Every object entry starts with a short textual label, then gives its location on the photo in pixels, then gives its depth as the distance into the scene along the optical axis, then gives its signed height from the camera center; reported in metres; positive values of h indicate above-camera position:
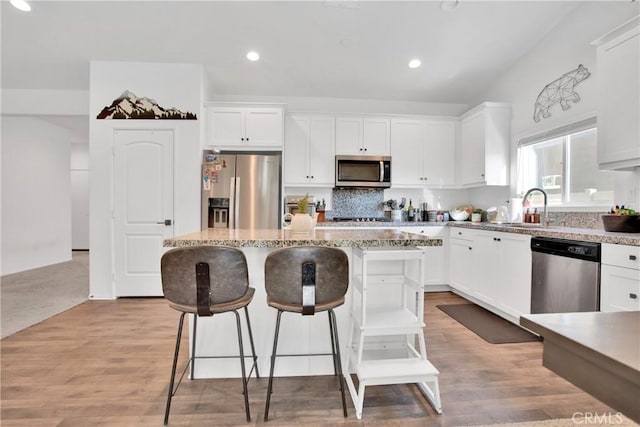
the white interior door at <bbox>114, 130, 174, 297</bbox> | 3.79 +0.01
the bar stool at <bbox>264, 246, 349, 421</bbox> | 1.56 -0.35
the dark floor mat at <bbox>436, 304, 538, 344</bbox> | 2.68 -1.10
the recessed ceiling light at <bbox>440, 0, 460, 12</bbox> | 2.99 +2.02
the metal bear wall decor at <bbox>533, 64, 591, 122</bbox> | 3.08 +1.27
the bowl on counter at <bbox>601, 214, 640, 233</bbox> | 2.15 -0.08
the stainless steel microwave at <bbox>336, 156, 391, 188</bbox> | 4.28 +0.53
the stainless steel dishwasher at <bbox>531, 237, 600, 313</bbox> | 2.11 -0.48
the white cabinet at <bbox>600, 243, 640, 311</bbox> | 1.84 -0.41
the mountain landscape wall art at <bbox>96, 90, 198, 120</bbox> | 3.75 +1.18
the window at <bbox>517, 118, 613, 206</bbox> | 2.96 +0.48
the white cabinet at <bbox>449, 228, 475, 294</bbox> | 3.62 -0.60
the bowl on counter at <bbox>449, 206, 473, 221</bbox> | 4.41 -0.04
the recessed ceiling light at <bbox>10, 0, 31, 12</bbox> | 2.98 +1.96
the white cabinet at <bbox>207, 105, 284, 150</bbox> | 4.01 +1.06
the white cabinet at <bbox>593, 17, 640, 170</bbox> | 2.17 +0.85
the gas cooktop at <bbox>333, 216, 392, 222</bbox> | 4.55 -0.13
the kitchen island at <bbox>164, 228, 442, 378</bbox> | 2.02 -0.83
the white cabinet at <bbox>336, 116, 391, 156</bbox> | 4.32 +1.04
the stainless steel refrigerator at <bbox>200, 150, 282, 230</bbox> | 3.81 +0.20
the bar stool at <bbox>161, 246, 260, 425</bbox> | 1.55 -0.36
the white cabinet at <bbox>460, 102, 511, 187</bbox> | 3.92 +0.87
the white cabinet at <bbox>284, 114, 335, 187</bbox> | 4.26 +0.81
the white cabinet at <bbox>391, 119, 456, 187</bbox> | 4.42 +0.83
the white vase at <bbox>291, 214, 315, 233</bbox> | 2.24 -0.10
